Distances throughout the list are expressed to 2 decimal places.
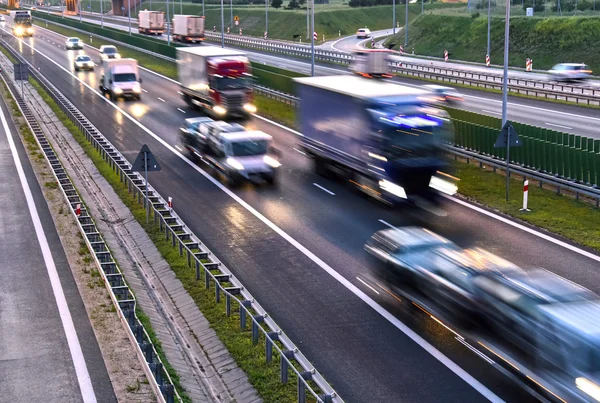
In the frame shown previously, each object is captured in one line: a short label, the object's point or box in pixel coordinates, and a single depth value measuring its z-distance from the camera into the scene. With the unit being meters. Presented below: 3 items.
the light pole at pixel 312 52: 55.88
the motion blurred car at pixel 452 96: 52.66
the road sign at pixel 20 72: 54.19
